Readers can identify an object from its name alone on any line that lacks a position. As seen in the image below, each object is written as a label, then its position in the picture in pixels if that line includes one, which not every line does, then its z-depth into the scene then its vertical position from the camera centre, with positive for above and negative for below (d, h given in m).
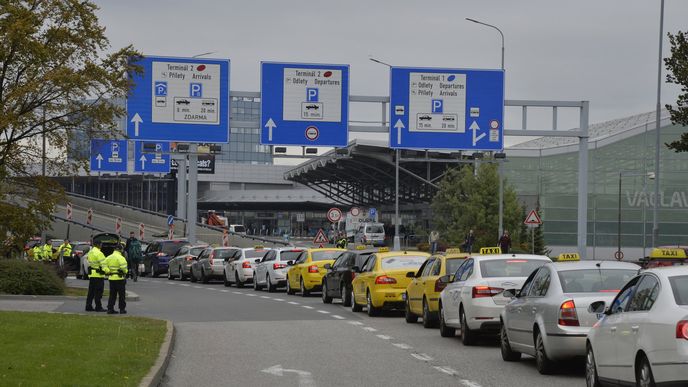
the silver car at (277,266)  40.12 -2.07
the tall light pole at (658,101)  48.84 +4.33
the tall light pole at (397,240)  66.56 -1.92
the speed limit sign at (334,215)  61.28 -0.58
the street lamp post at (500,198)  52.48 +0.37
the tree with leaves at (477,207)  69.38 -0.05
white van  91.88 -2.18
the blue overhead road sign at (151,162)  72.69 +2.15
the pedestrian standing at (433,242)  60.22 -1.78
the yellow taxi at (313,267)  36.09 -1.85
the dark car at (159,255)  55.47 -2.43
